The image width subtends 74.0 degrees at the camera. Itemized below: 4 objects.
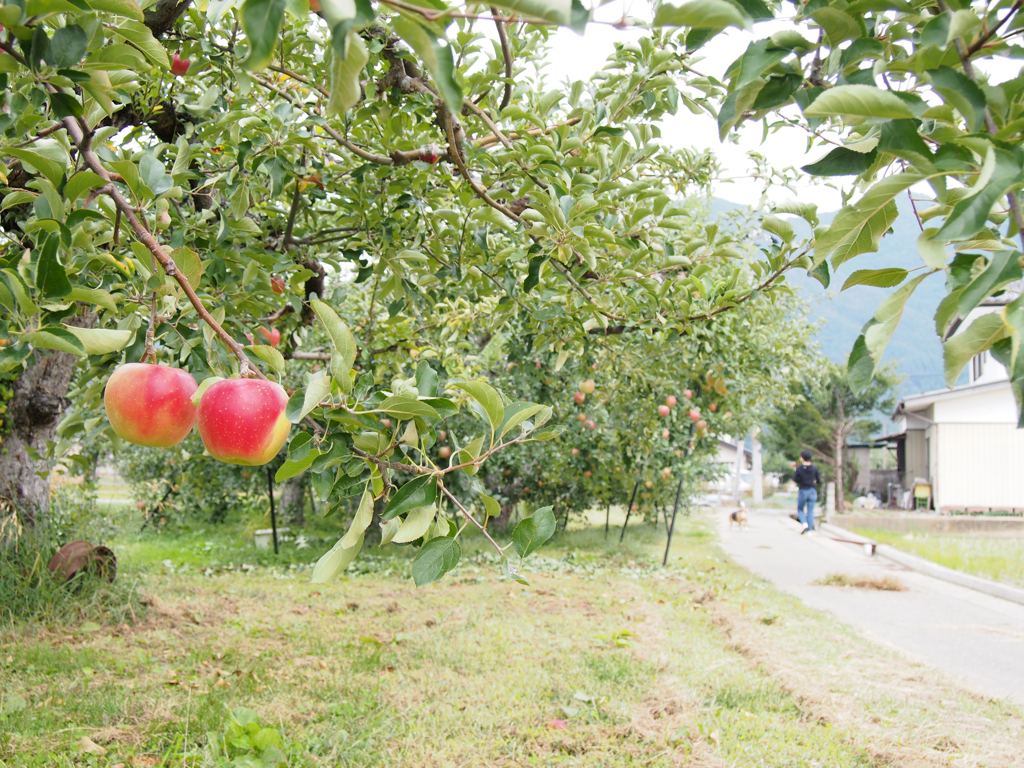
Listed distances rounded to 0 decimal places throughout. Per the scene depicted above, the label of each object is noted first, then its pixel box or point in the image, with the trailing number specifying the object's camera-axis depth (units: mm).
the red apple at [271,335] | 2363
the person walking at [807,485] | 12617
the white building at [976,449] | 16938
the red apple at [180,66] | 2625
